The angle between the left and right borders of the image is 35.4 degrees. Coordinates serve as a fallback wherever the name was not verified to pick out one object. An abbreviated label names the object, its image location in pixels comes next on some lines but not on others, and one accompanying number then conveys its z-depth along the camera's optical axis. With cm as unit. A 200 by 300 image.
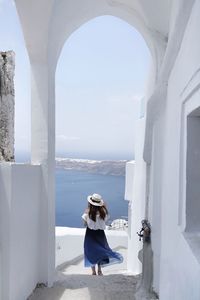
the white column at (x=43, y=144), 436
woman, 508
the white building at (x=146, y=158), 171
